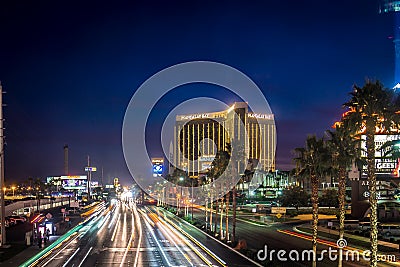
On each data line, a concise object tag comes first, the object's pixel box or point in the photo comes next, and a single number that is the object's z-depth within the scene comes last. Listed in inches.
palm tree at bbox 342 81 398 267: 1027.3
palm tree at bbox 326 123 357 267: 1264.8
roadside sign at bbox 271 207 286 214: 3439.5
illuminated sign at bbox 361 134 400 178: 2940.5
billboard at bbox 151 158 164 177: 7122.1
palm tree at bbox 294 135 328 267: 1360.7
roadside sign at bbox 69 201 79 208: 3675.0
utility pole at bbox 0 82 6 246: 1831.9
